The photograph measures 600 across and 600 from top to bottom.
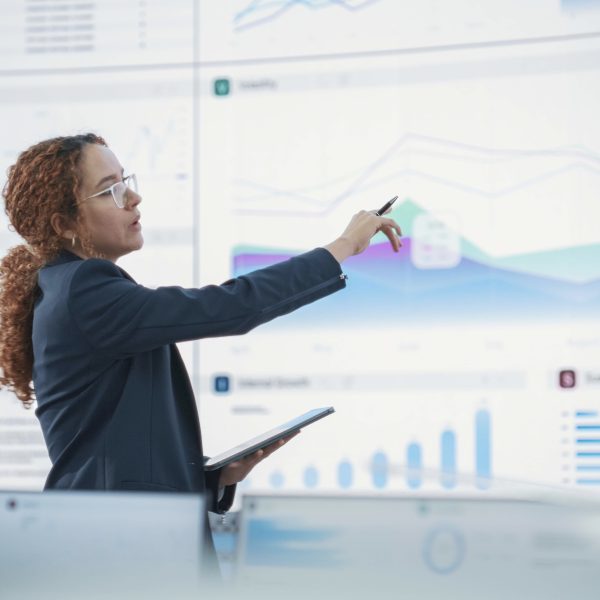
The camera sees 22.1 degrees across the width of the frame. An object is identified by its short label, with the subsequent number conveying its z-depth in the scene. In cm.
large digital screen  388
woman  266
